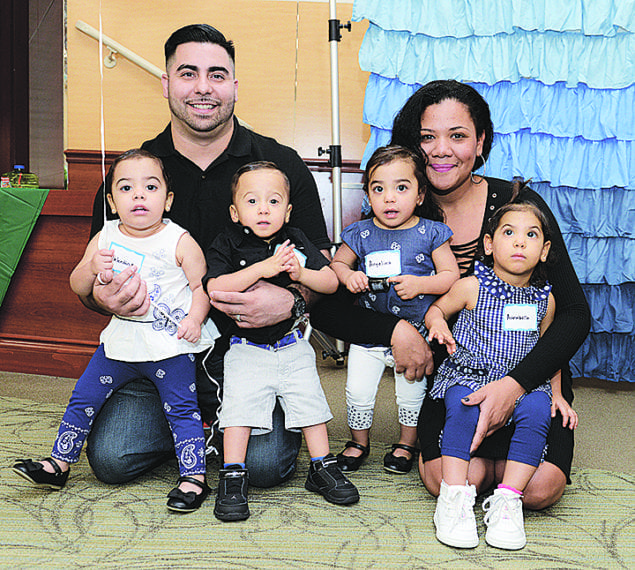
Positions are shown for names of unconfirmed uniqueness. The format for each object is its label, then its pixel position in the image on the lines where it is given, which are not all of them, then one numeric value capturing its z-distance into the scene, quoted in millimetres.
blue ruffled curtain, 2312
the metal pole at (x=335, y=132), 2621
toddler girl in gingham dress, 1251
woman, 1321
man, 1409
